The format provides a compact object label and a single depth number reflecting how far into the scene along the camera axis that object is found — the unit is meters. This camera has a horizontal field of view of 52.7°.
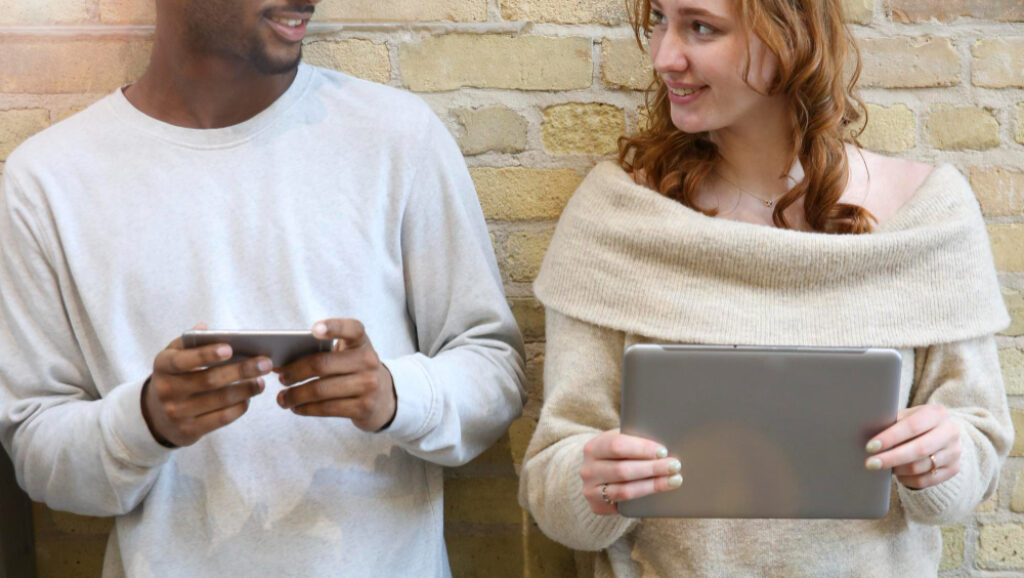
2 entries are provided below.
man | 1.29
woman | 1.25
